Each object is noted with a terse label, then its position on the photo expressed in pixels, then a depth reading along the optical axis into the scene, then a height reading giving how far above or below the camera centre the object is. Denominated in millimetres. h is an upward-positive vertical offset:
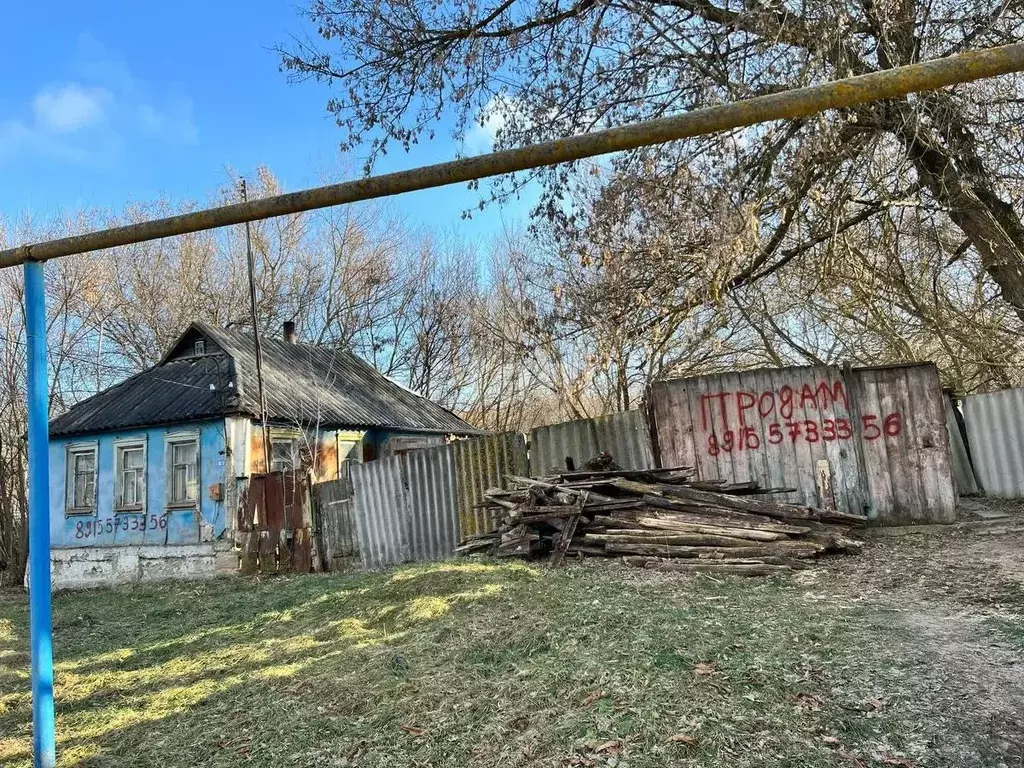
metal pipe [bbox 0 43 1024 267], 3057 +1537
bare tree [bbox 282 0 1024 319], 7820 +4002
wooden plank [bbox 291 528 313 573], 12961 -1176
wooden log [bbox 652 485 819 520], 7539 -591
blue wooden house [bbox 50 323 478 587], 15352 +963
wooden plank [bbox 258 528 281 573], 13445 -1143
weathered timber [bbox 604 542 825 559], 6930 -980
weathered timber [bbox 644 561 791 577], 6648 -1098
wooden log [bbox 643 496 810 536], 7262 -671
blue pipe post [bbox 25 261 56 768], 4090 -119
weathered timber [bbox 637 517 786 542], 7098 -771
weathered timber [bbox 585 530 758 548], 7047 -828
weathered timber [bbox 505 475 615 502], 7750 -228
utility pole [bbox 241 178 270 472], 15484 +2505
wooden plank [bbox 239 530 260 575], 13742 -1209
